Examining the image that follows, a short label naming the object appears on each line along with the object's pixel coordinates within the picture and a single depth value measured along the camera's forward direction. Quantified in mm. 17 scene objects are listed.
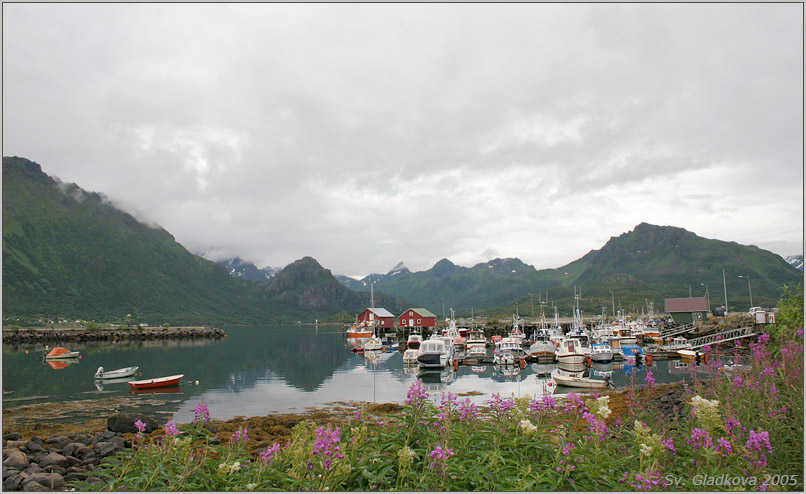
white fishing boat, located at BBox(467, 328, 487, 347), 99581
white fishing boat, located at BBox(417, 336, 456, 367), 49531
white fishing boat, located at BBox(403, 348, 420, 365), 57875
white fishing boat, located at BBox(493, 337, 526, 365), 52688
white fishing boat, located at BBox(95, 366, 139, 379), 42469
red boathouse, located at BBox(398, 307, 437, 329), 117312
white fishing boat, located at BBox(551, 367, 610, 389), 33281
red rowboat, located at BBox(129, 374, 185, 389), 36875
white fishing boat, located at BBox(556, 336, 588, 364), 44438
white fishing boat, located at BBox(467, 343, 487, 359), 60494
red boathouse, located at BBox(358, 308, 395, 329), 126750
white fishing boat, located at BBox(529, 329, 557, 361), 58062
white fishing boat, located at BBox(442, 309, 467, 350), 80688
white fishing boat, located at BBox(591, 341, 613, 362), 52219
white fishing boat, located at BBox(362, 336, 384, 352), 75612
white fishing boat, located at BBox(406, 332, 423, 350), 70000
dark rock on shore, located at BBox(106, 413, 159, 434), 21016
